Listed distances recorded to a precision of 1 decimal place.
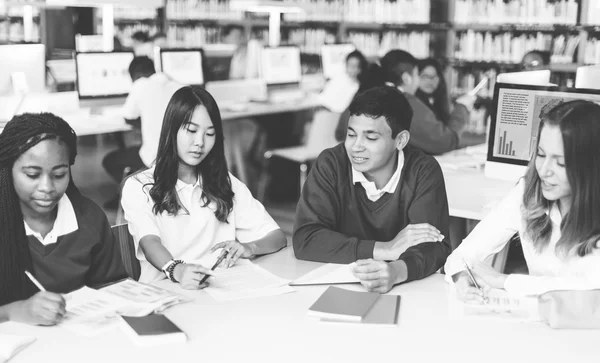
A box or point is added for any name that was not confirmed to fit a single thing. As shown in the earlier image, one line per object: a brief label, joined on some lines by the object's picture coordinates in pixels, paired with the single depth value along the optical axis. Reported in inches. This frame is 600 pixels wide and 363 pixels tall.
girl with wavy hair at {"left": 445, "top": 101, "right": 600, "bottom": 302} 64.9
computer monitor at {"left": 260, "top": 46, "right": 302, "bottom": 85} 246.8
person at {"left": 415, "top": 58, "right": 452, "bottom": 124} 171.5
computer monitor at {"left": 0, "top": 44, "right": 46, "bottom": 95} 172.9
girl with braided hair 63.3
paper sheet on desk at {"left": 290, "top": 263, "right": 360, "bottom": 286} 70.3
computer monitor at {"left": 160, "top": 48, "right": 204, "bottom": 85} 210.2
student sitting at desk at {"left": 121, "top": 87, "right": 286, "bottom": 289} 77.3
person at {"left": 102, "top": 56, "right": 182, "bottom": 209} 160.6
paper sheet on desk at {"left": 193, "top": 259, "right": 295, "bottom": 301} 66.6
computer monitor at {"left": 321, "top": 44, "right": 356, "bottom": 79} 271.3
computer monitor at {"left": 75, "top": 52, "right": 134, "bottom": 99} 188.5
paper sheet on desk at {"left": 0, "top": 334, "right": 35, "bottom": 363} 51.1
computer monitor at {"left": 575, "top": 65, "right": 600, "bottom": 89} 119.3
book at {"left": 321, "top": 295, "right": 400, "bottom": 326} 60.2
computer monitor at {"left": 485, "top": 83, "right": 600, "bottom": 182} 109.2
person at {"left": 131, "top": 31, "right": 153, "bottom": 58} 291.5
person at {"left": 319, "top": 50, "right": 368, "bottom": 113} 224.4
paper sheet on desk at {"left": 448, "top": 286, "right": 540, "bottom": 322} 62.2
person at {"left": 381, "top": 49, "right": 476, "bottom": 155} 151.6
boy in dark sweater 80.0
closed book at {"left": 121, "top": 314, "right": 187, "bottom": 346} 54.7
